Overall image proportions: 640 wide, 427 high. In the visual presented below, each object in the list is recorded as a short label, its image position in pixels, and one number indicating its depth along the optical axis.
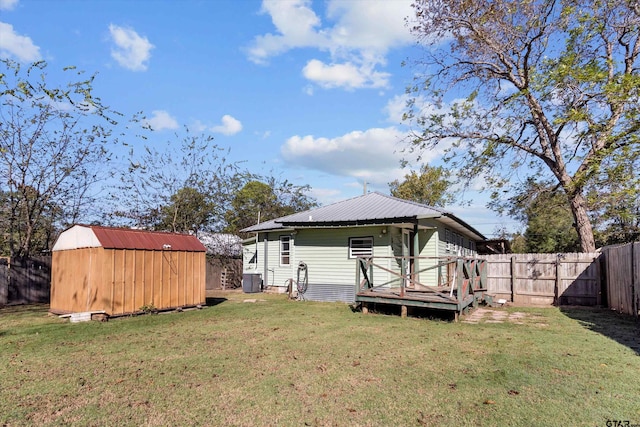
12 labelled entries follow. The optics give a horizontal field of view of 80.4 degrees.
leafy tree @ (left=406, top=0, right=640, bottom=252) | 12.05
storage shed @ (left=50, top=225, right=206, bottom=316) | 9.04
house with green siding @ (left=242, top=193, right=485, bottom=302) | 12.05
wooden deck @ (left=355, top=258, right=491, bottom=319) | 8.90
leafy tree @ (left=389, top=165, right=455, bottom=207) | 30.20
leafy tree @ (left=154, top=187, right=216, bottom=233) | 19.38
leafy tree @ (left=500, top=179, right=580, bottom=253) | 24.33
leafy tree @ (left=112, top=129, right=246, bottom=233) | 18.42
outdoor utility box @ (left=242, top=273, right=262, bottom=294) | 15.84
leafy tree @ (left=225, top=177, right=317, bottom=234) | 25.00
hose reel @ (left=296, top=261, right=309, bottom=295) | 13.40
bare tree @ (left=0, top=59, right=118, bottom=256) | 13.28
